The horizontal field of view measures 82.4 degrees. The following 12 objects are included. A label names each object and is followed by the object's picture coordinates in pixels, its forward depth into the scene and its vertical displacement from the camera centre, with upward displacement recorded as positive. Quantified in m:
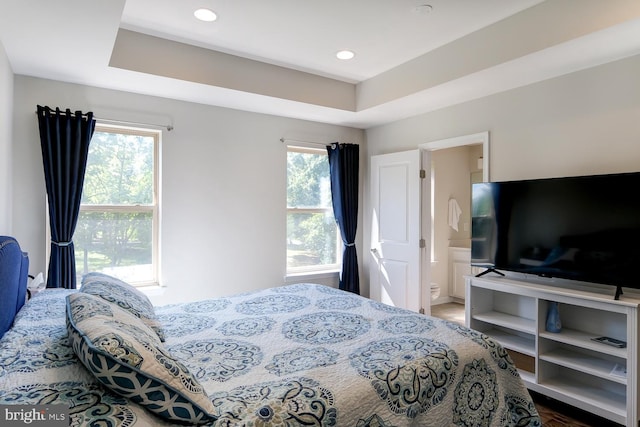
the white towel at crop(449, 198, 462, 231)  5.45 +0.00
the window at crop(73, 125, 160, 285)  3.21 +0.04
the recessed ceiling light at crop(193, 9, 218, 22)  2.50 +1.38
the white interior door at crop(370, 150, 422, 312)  3.93 -0.20
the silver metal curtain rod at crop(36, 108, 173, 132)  3.06 +0.80
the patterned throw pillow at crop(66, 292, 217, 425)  1.01 -0.46
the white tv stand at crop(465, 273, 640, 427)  2.18 -0.87
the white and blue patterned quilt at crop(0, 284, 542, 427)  1.08 -0.61
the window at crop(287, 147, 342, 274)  4.33 -0.05
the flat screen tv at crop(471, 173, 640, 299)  2.28 -0.11
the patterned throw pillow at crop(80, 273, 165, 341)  1.60 -0.39
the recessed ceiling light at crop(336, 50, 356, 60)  3.16 +1.38
